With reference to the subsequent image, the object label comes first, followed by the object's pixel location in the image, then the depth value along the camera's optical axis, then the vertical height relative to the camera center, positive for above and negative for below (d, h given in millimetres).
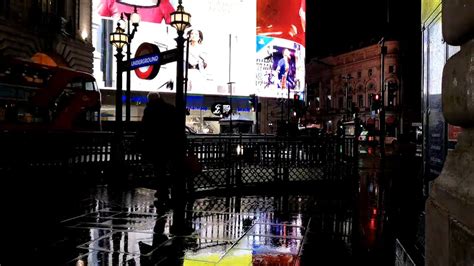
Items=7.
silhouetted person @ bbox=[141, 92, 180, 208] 8241 -154
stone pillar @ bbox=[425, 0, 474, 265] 2043 -173
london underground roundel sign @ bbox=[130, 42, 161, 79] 10002 +1779
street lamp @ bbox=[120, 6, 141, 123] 13583 +3390
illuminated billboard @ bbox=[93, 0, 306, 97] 34406 +7864
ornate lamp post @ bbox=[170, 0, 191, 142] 7605 +894
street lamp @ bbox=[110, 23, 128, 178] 10867 +954
